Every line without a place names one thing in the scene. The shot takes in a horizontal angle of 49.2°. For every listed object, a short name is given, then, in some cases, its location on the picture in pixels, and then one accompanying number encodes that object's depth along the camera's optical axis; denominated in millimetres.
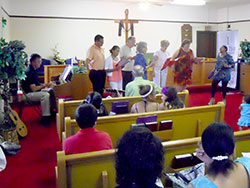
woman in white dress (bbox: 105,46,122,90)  5430
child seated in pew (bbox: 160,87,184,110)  3039
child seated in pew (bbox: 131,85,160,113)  2928
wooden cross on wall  7272
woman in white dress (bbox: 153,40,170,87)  6135
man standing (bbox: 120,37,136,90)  5480
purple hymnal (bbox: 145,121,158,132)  2586
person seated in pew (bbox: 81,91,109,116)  2809
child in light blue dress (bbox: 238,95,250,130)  3525
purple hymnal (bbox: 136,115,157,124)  2607
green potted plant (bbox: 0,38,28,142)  3320
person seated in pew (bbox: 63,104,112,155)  2025
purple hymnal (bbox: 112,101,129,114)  3307
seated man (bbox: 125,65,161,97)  3770
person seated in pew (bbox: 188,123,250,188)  1276
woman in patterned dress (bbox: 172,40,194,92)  5125
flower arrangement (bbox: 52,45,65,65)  7965
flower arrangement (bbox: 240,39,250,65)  5370
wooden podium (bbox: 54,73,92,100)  4867
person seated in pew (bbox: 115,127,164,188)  1096
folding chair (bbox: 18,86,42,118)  4374
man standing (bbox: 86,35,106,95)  5074
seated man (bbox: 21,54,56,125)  4512
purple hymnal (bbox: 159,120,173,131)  2674
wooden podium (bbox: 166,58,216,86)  7918
